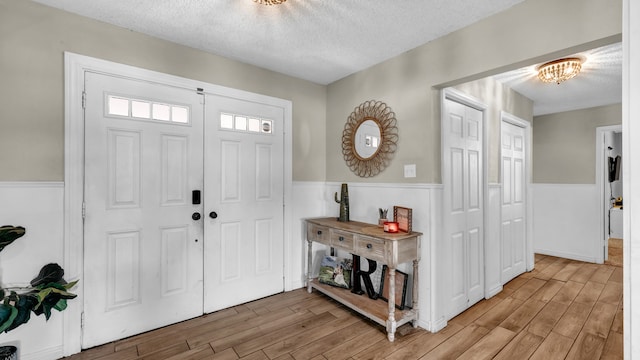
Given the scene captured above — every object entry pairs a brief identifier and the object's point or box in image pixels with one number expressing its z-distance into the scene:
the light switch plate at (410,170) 2.49
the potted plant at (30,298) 1.50
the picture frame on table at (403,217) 2.38
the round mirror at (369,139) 2.70
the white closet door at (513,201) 3.41
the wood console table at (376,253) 2.22
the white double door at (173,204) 2.11
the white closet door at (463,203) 2.52
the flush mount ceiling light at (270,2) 1.76
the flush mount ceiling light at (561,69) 2.70
